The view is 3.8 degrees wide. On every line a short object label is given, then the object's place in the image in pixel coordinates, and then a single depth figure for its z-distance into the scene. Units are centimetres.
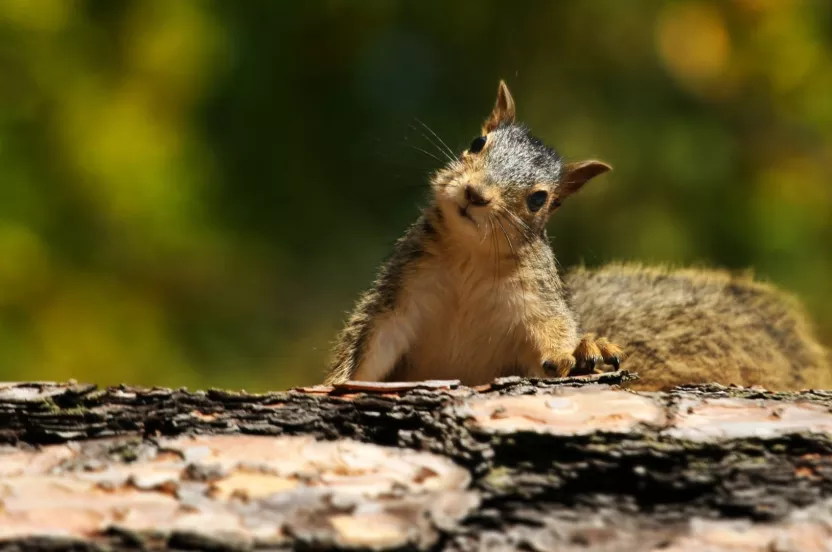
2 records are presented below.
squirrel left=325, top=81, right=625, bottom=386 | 506
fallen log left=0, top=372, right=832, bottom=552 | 490
